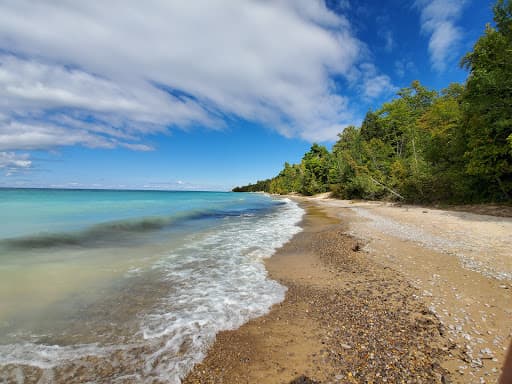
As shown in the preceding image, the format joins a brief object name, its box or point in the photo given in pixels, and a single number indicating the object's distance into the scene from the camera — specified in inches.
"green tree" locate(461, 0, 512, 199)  554.9
